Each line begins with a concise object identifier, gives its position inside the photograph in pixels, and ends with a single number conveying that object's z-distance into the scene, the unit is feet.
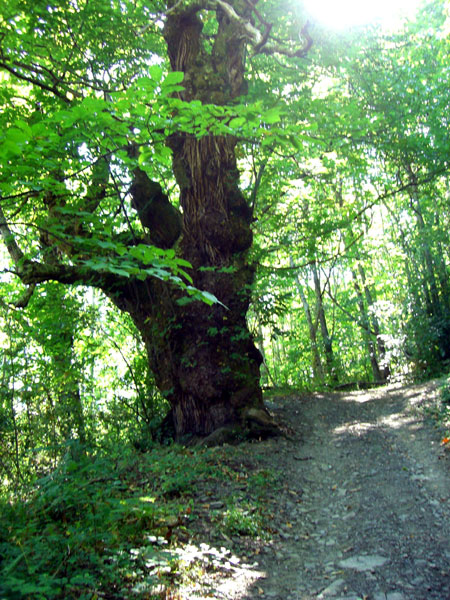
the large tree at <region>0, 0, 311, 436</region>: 21.84
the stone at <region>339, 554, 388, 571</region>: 10.02
